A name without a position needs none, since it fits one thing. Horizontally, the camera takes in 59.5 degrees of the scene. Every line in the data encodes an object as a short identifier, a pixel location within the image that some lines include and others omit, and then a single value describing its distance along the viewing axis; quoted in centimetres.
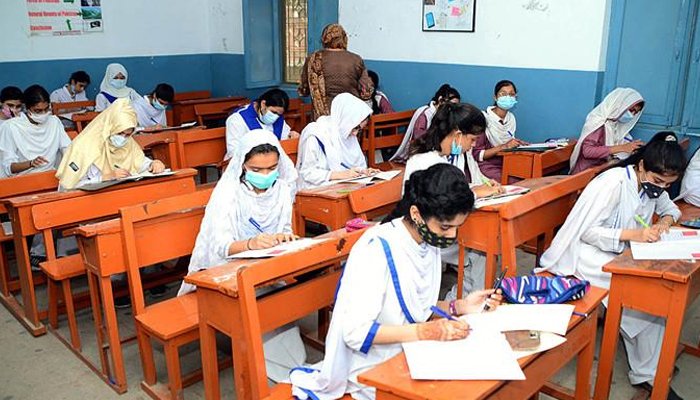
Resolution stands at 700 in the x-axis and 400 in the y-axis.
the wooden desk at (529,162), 442
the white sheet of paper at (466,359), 155
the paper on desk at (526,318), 181
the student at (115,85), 724
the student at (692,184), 396
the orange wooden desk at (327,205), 336
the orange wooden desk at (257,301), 206
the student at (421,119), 524
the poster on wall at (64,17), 732
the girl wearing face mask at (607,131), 442
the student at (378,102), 611
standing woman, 540
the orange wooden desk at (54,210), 314
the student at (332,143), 411
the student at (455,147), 318
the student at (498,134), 479
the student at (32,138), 452
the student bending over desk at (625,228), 277
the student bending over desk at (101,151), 376
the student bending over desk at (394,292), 178
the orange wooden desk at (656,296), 229
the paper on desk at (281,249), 225
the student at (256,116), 473
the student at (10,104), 513
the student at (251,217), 266
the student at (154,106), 635
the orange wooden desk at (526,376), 151
